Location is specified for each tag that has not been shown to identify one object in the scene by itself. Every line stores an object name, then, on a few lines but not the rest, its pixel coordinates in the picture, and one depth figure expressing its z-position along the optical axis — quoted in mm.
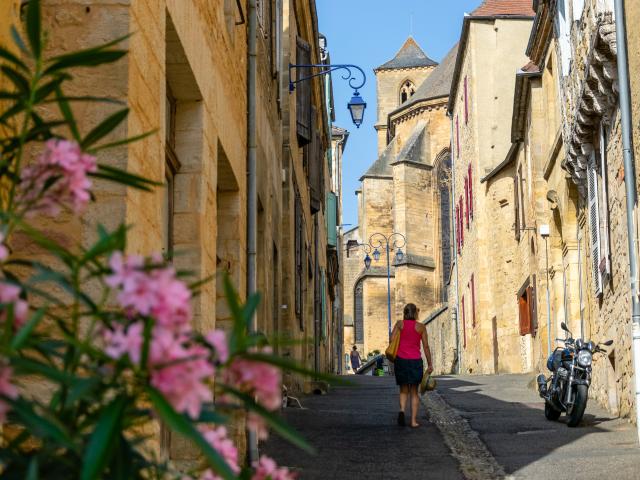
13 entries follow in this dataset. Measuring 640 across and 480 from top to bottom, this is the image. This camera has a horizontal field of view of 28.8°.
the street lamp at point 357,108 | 20953
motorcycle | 11883
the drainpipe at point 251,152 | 10148
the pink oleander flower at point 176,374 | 1839
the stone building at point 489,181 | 32312
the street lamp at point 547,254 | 21250
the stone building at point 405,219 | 63125
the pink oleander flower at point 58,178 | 2252
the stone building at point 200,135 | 4848
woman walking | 12648
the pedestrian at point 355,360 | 51094
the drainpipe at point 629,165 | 11008
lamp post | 61594
